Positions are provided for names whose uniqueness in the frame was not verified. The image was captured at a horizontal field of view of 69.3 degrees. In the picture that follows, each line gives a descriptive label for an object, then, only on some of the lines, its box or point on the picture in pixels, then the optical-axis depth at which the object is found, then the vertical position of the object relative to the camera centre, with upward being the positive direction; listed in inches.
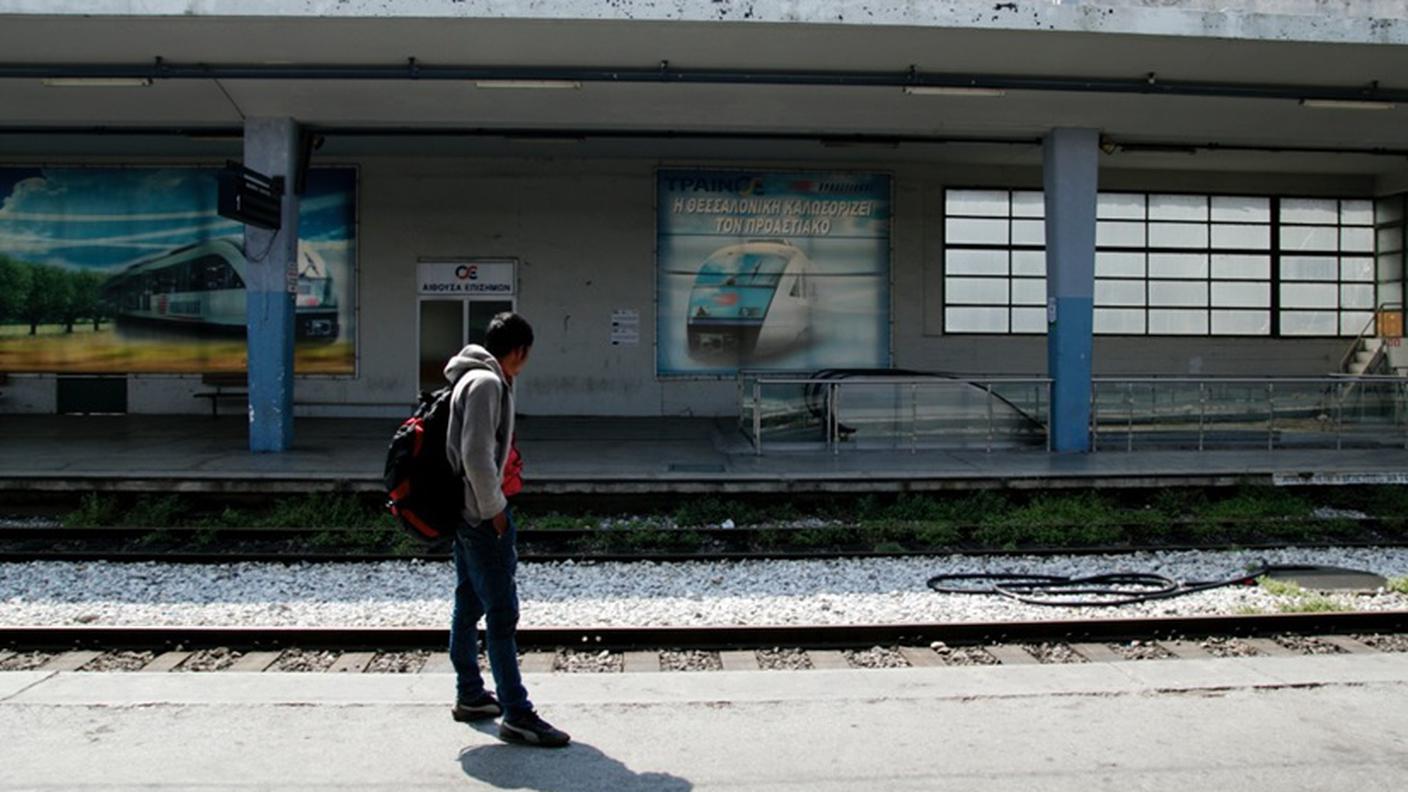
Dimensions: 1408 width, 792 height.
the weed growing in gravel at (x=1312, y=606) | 285.3 -63.9
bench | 726.5 -7.1
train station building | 515.8 +104.5
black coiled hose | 305.0 -64.4
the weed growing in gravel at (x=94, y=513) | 403.2 -55.5
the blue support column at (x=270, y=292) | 537.6 +45.1
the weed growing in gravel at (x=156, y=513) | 408.8 -55.8
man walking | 167.0 -26.6
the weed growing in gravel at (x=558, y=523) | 398.3 -57.6
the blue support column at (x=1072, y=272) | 558.6 +59.8
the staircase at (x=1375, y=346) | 796.6 +27.7
